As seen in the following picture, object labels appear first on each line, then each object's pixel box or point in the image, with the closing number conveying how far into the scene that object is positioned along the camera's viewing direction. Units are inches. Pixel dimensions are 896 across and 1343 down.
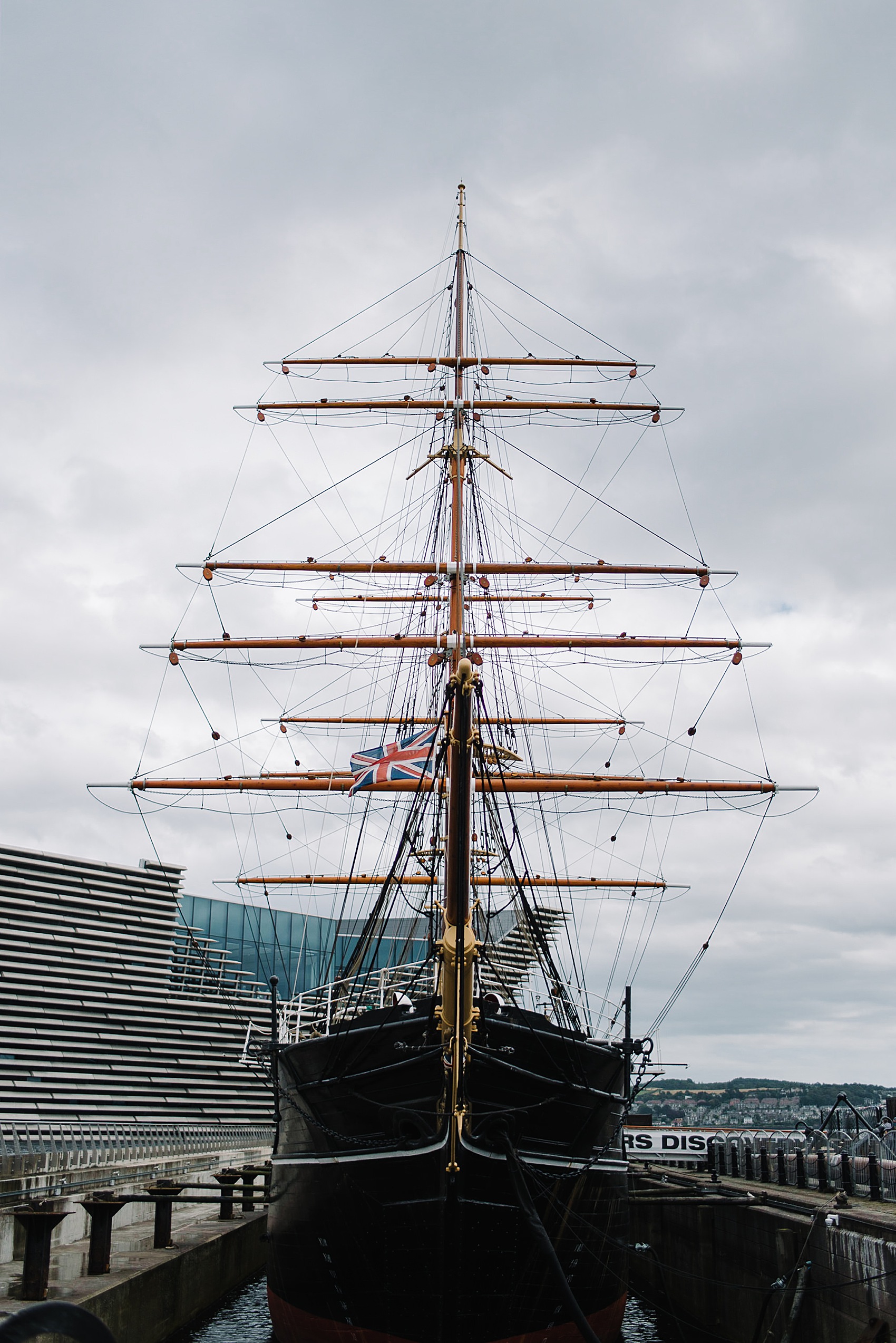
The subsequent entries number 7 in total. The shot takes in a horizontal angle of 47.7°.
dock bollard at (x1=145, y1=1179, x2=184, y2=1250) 589.0
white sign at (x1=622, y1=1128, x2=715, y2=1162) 1147.9
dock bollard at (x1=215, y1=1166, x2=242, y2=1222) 748.0
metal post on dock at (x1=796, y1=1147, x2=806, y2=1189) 663.8
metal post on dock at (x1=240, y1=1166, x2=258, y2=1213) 797.9
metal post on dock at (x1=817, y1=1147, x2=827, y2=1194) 612.1
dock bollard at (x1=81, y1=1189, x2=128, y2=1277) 476.1
